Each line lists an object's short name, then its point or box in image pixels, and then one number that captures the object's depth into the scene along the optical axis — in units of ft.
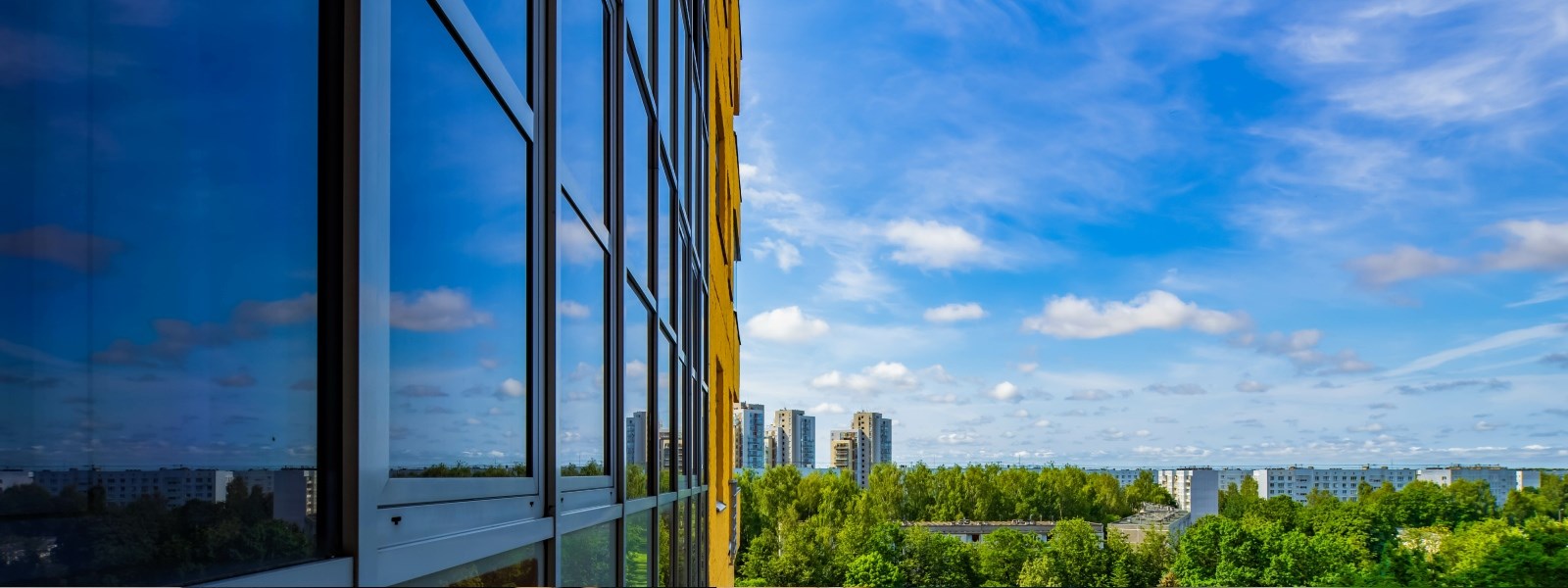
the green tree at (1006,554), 195.00
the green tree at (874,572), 196.65
